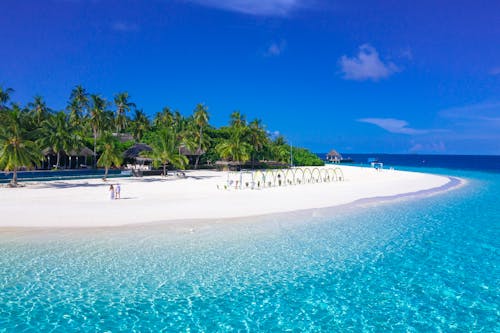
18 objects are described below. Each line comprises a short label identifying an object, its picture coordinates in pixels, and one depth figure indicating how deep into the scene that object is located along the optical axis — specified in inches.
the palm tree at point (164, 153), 1491.1
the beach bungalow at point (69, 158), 1633.9
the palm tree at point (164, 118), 2679.6
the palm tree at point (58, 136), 1529.3
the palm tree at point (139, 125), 2453.2
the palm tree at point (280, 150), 2500.0
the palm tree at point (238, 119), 2383.4
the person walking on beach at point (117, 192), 885.8
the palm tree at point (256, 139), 2239.2
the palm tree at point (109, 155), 1286.9
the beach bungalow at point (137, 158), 1783.3
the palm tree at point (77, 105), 2121.1
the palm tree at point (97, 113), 1909.4
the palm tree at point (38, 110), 2051.1
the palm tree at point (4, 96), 1823.3
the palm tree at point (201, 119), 2187.5
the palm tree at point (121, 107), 2532.2
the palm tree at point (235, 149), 2004.2
